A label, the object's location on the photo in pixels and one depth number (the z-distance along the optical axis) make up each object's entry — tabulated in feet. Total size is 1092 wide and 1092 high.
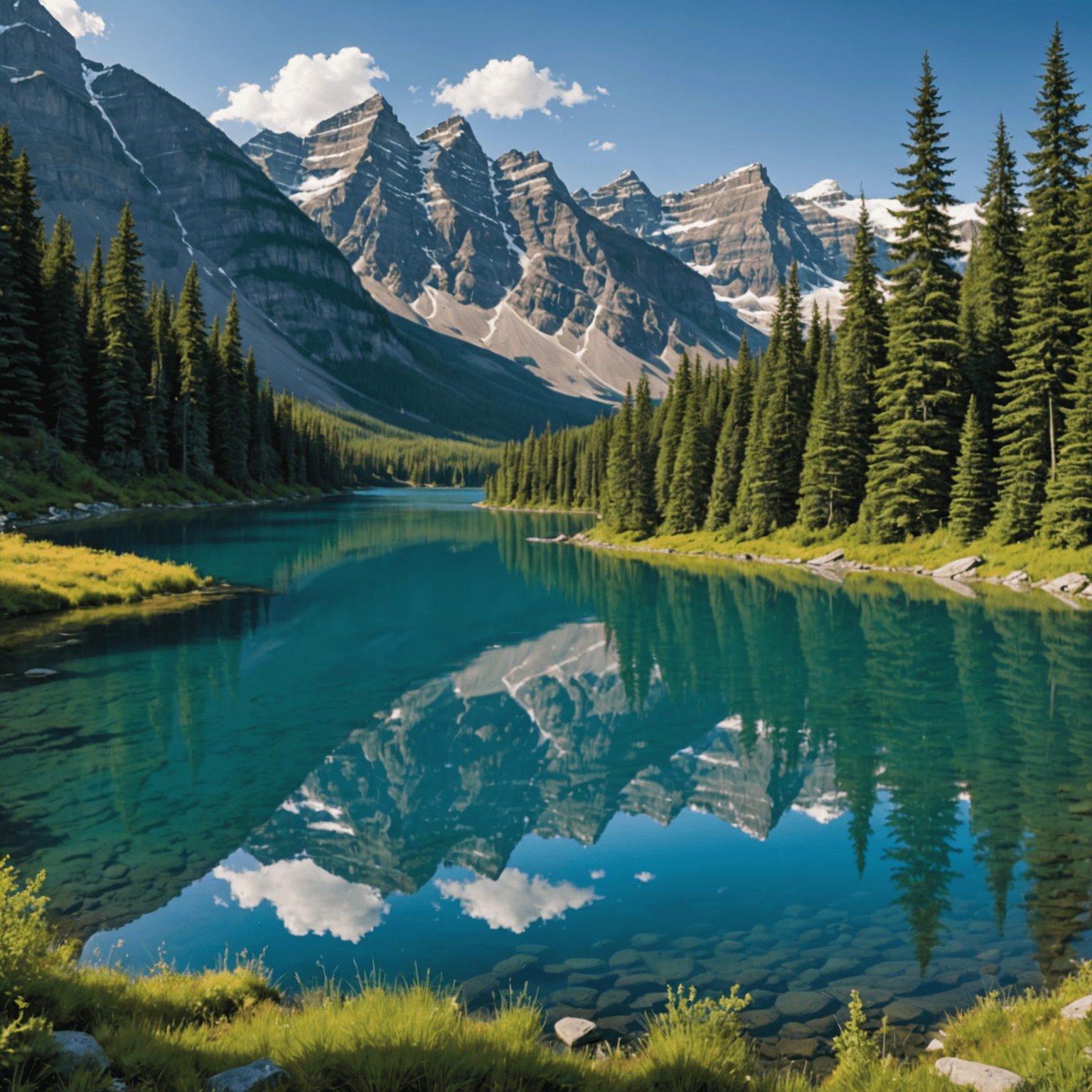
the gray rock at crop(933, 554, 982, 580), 160.35
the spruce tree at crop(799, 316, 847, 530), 202.49
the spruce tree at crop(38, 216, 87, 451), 238.07
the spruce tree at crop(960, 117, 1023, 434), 182.60
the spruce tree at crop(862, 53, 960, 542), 176.76
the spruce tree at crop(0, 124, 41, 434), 211.20
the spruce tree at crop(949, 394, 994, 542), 165.27
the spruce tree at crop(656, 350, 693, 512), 272.31
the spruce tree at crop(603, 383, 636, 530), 281.13
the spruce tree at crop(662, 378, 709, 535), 252.62
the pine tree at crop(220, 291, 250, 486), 358.02
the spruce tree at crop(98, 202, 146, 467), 260.83
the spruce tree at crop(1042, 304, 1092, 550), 141.08
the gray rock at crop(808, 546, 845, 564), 193.36
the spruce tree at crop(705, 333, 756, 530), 240.32
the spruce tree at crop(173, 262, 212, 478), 320.50
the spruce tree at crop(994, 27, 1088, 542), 157.38
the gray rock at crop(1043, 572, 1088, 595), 136.05
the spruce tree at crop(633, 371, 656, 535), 277.23
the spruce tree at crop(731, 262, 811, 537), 222.28
